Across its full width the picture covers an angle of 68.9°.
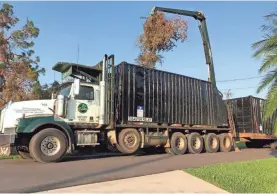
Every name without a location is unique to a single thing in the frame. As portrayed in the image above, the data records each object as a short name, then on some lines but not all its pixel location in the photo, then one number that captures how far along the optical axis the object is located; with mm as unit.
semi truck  6615
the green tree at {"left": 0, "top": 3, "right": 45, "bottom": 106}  10623
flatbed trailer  11912
